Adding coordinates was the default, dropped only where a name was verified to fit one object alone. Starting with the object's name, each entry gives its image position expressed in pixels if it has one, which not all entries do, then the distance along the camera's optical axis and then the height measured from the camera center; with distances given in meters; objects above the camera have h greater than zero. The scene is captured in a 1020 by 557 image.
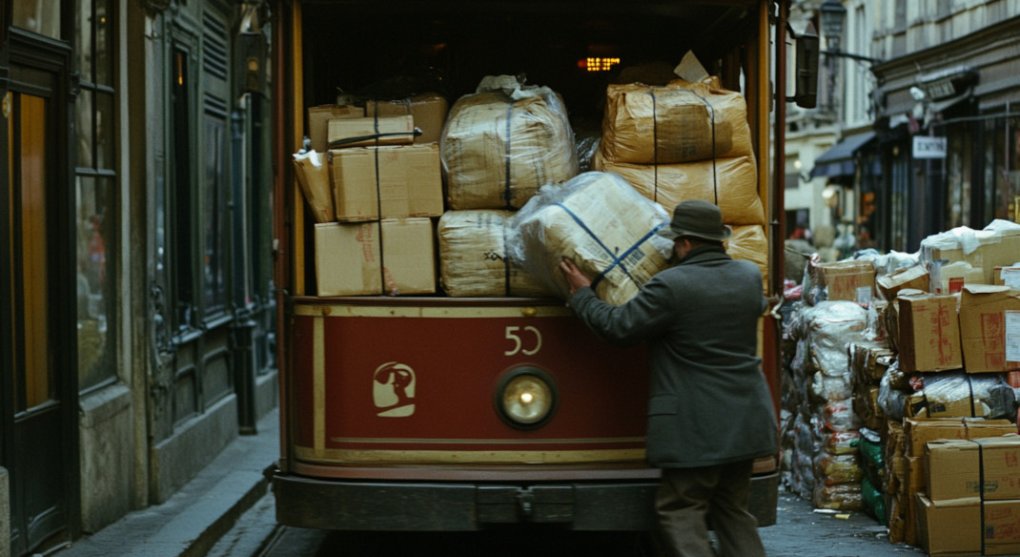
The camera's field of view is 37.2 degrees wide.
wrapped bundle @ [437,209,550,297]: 6.67 -0.11
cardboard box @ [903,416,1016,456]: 8.05 -1.04
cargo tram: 6.56 -0.71
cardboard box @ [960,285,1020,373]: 8.12 -0.49
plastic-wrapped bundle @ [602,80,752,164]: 6.71 +0.49
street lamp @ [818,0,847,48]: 27.95 +4.04
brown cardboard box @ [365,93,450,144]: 7.07 +0.60
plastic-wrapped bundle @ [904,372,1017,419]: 8.16 -0.89
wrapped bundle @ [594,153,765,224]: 6.76 +0.24
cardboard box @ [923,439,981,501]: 7.83 -1.21
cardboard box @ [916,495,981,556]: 7.86 -1.51
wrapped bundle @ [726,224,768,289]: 6.81 -0.04
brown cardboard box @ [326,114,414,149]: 6.83 +0.49
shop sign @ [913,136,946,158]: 25.12 +1.45
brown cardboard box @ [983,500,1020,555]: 7.88 -1.50
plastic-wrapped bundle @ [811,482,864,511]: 9.39 -1.62
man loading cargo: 6.11 -0.50
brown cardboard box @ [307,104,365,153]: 7.07 +0.57
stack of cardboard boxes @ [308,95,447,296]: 6.72 +0.08
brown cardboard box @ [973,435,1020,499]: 7.84 -1.19
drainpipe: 13.53 -0.57
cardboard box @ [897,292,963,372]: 8.17 -0.53
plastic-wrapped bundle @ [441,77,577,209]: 6.72 +0.37
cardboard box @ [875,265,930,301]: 8.77 -0.27
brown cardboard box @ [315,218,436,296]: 6.72 -0.09
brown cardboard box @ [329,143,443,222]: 6.74 +0.26
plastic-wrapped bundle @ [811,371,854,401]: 9.44 -0.95
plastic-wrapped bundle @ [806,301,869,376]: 9.48 -0.63
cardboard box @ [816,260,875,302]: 9.88 -0.29
